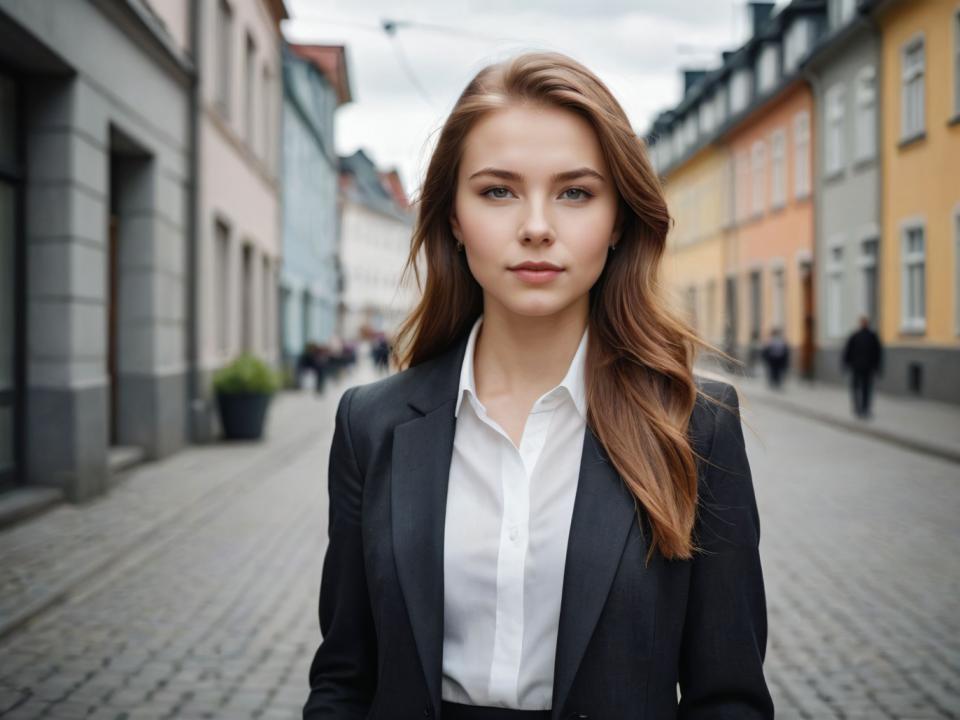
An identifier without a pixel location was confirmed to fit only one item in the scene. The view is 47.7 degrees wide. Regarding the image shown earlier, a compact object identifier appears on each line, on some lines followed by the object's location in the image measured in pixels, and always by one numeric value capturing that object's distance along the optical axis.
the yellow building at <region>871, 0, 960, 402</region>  19.50
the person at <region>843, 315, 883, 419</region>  17.34
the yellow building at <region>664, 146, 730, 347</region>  40.53
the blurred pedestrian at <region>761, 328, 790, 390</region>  25.59
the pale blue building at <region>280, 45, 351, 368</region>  27.39
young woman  1.81
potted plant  14.49
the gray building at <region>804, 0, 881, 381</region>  23.94
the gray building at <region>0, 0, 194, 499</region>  8.59
